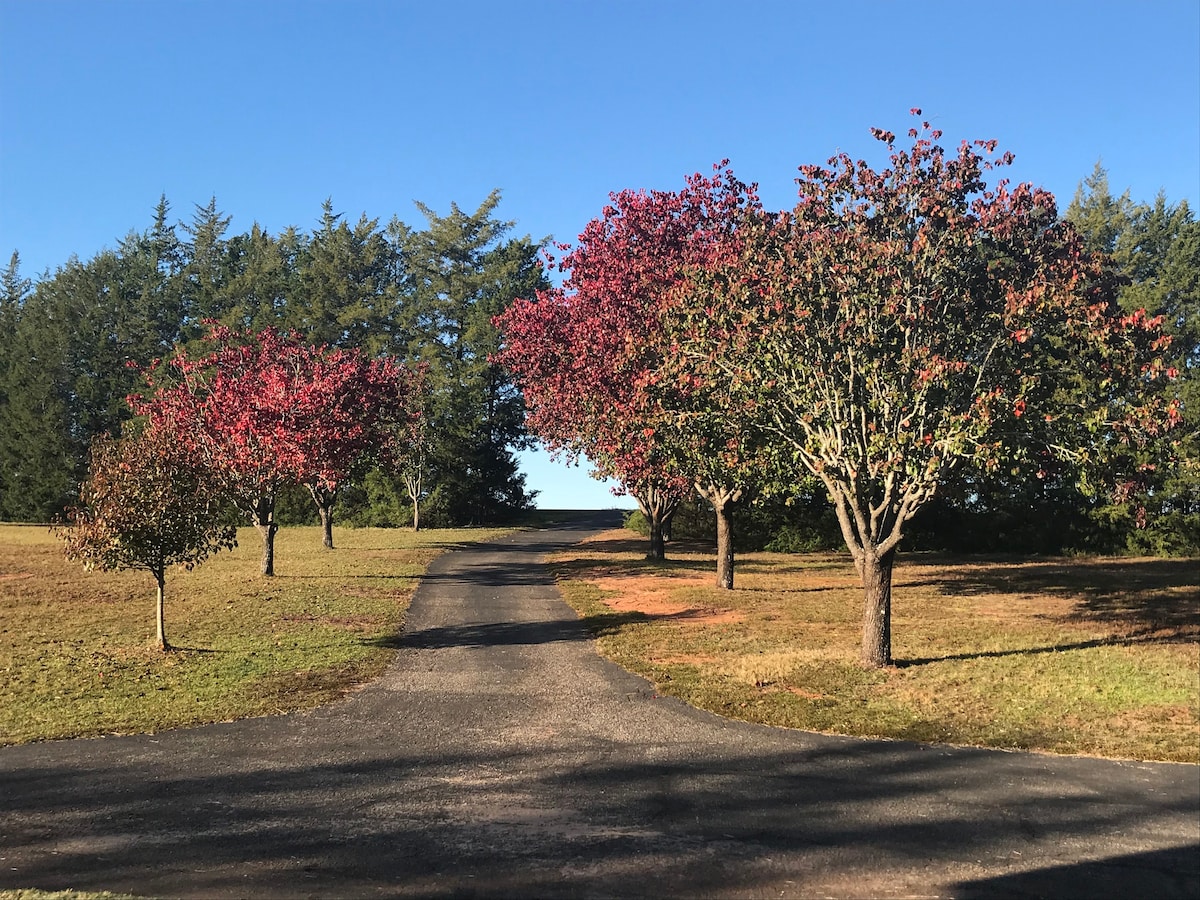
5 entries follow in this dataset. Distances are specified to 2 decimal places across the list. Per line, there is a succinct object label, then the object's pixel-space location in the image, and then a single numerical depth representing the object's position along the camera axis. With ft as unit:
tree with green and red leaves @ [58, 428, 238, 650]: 52.13
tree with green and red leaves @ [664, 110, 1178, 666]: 44.39
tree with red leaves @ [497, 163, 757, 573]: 64.69
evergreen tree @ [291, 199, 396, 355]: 224.12
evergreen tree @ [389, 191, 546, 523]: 193.67
